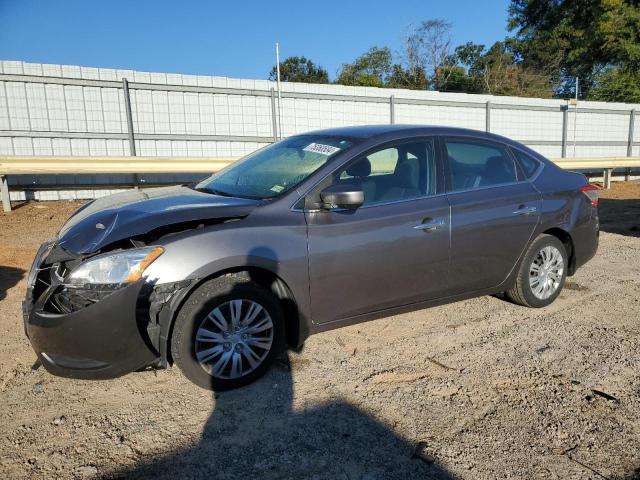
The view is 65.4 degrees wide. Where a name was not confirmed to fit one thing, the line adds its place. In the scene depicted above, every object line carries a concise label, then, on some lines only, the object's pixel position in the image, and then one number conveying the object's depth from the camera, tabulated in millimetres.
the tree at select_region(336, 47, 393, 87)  42406
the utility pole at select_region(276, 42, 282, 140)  12320
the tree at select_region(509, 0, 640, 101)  27391
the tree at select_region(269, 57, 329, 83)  56031
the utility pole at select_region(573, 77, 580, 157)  16984
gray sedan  2914
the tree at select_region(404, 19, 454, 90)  37438
